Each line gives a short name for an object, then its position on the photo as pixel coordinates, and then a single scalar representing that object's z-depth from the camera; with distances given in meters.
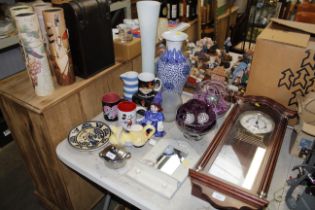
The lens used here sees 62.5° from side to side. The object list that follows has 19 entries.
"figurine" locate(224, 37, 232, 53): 1.65
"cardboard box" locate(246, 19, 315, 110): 0.98
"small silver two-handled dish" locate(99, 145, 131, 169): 0.90
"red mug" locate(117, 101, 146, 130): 1.02
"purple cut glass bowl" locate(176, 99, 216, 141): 0.97
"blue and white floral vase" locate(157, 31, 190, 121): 1.12
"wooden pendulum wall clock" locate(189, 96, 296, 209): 0.73
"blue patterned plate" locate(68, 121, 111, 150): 1.00
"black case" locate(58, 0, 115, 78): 0.95
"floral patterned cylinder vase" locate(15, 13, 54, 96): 0.87
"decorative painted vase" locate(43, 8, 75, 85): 0.91
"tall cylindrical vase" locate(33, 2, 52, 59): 1.00
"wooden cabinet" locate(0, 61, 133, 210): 1.02
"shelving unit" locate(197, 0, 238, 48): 2.05
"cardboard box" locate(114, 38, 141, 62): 1.23
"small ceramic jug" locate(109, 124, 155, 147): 0.98
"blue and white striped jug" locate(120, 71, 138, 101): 1.16
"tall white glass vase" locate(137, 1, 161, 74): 1.11
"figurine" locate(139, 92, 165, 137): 1.03
